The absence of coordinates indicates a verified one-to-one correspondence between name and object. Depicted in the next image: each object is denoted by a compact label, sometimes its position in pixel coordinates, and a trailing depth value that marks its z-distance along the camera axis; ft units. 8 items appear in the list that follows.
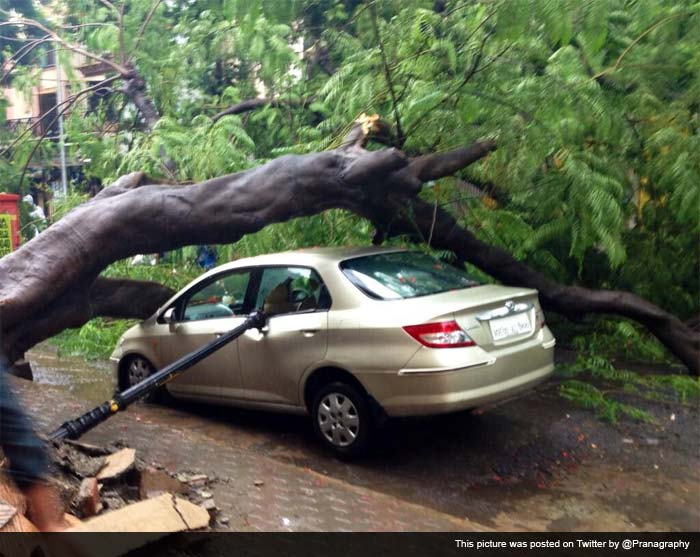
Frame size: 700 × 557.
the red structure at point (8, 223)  37.63
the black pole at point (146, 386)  18.35
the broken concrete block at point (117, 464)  16.35
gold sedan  18.11
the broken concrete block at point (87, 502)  14.52
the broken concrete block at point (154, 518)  13.53
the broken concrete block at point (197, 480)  17.39
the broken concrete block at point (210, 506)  15.69
